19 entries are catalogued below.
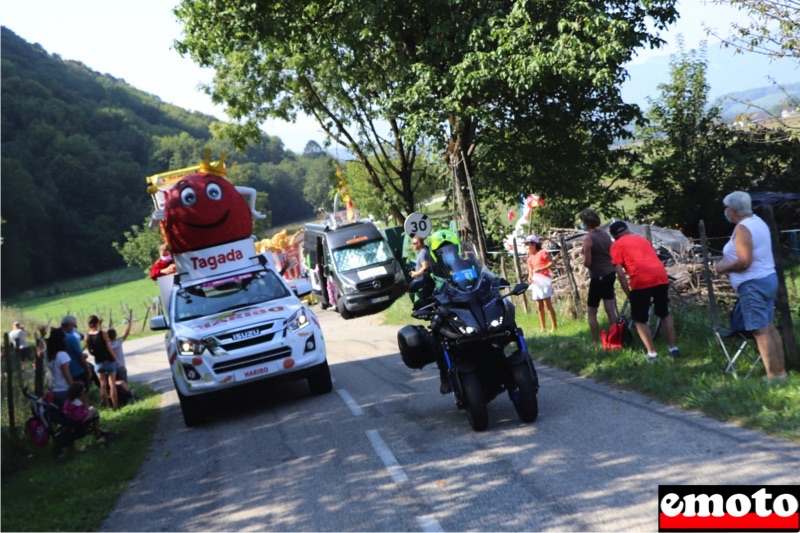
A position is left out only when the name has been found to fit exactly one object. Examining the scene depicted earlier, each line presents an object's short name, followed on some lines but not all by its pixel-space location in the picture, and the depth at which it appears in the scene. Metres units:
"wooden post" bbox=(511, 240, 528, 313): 17.61
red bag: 11.70
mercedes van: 28.52
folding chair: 8.82
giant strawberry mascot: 16.27
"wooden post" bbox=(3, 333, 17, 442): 11.08
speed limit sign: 22.28
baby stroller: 10.80
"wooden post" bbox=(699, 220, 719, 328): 10.45
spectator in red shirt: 10.31
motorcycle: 8.49
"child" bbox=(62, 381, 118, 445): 11.03
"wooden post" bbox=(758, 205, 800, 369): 8.74
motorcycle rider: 9.01
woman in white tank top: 8.30
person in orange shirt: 14.98
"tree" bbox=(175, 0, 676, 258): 18.92
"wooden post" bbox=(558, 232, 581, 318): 14.93
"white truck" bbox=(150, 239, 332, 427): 11.74
